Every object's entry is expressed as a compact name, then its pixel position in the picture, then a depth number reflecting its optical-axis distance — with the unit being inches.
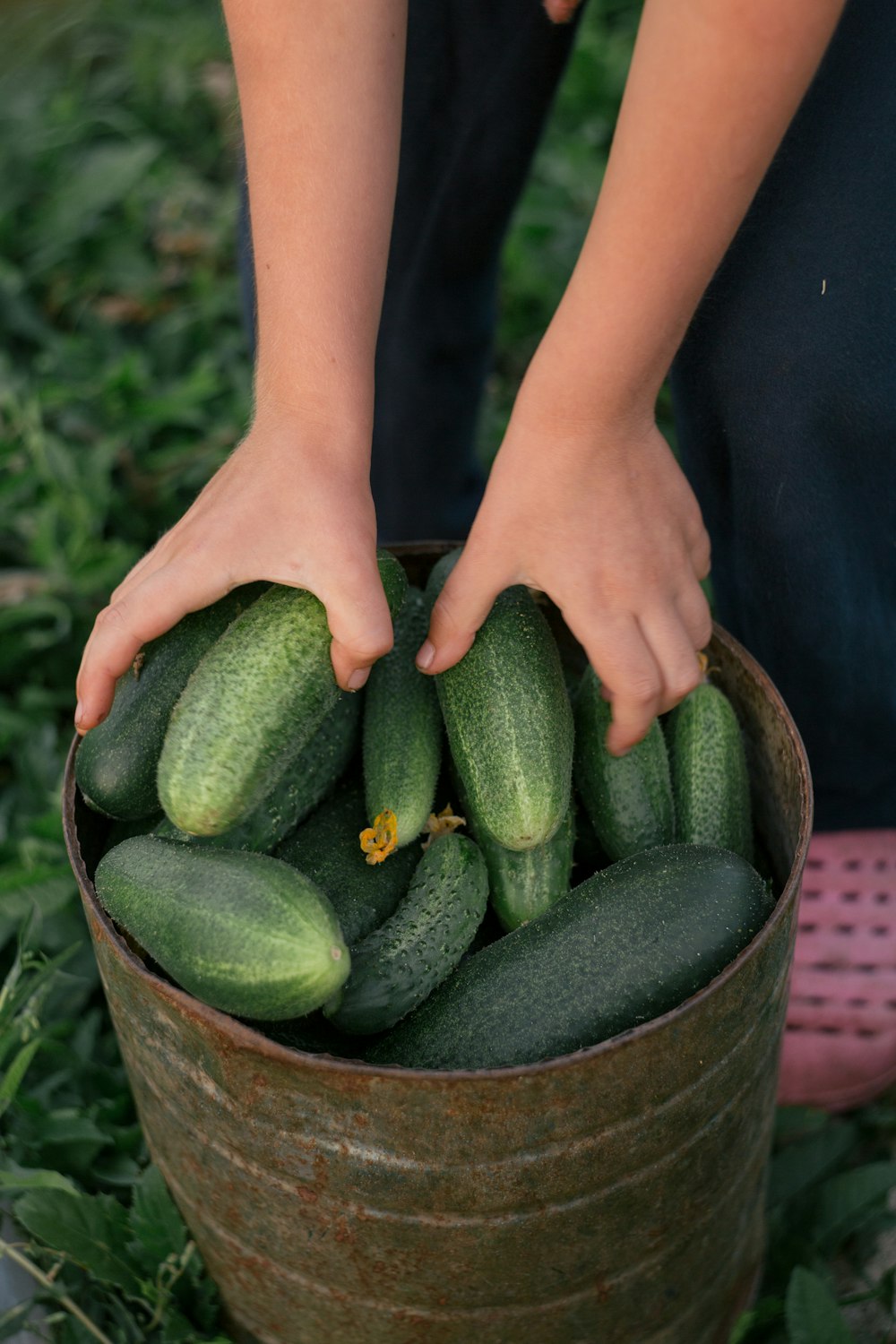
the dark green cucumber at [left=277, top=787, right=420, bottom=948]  35.5
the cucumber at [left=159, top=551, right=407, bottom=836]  33.8
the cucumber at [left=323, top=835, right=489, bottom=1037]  33.8
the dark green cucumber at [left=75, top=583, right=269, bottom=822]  35.5
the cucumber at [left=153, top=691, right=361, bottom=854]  35.6
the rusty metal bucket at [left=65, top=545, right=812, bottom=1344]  31.5
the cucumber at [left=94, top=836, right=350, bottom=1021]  32.2
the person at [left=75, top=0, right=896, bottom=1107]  32.5
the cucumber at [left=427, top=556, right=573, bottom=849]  35.1
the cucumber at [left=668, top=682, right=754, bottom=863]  37.1
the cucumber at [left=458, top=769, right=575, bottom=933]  35.8
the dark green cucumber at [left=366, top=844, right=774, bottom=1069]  33.3
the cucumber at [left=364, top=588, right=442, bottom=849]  36.3
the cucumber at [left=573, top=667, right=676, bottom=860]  37.0
